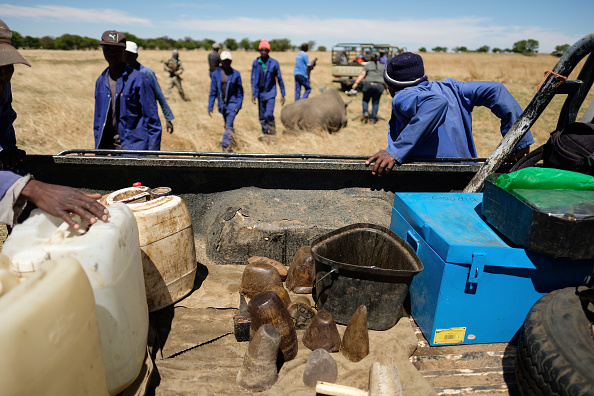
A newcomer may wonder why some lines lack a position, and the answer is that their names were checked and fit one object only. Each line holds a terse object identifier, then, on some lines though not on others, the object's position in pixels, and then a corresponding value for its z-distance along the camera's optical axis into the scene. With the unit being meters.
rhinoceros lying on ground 10.03
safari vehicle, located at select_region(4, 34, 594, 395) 2.84
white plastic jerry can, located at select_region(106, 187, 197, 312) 2.65
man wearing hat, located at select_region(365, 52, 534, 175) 3.38
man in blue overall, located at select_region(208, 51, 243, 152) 8.52
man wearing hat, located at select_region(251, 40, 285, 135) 9.27
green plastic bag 2.48
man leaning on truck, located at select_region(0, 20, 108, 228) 1.91
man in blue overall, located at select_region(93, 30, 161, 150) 4.62
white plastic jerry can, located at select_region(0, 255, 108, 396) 1.35
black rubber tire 1.77
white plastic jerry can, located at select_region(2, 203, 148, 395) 1.76
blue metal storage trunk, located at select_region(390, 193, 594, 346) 2.36
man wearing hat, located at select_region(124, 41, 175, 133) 5.42
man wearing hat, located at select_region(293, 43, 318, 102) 11.98
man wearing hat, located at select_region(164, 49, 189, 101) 13.38
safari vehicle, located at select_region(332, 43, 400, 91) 18.64
